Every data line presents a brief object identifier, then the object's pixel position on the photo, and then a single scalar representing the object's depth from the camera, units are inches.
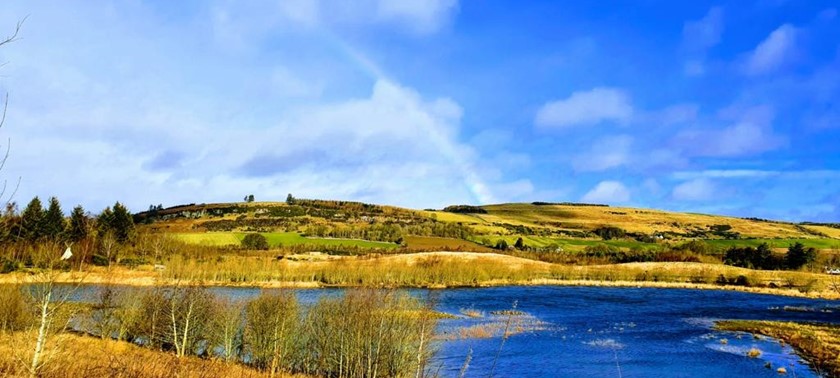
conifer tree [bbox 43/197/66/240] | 3587.6
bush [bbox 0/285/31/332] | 1227.2
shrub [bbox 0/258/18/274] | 2908.5
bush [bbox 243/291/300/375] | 1224.8
